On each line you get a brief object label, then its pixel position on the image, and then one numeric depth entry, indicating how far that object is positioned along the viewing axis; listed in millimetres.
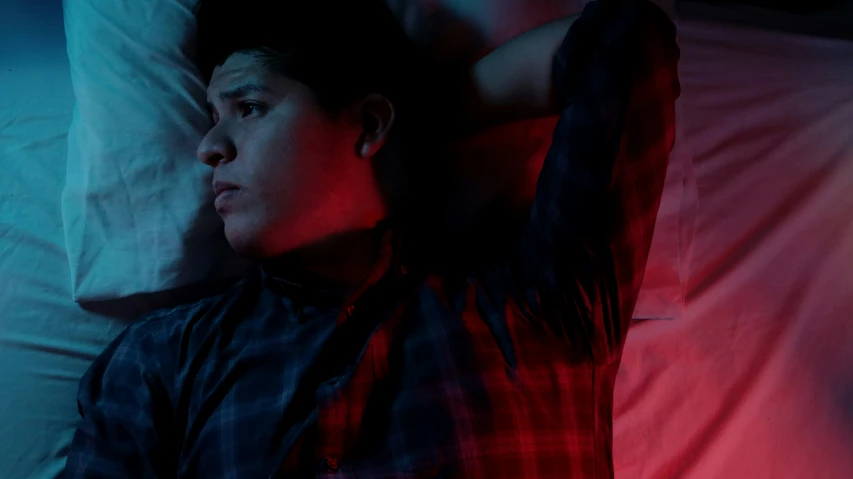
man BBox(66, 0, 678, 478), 698
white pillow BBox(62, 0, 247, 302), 967
